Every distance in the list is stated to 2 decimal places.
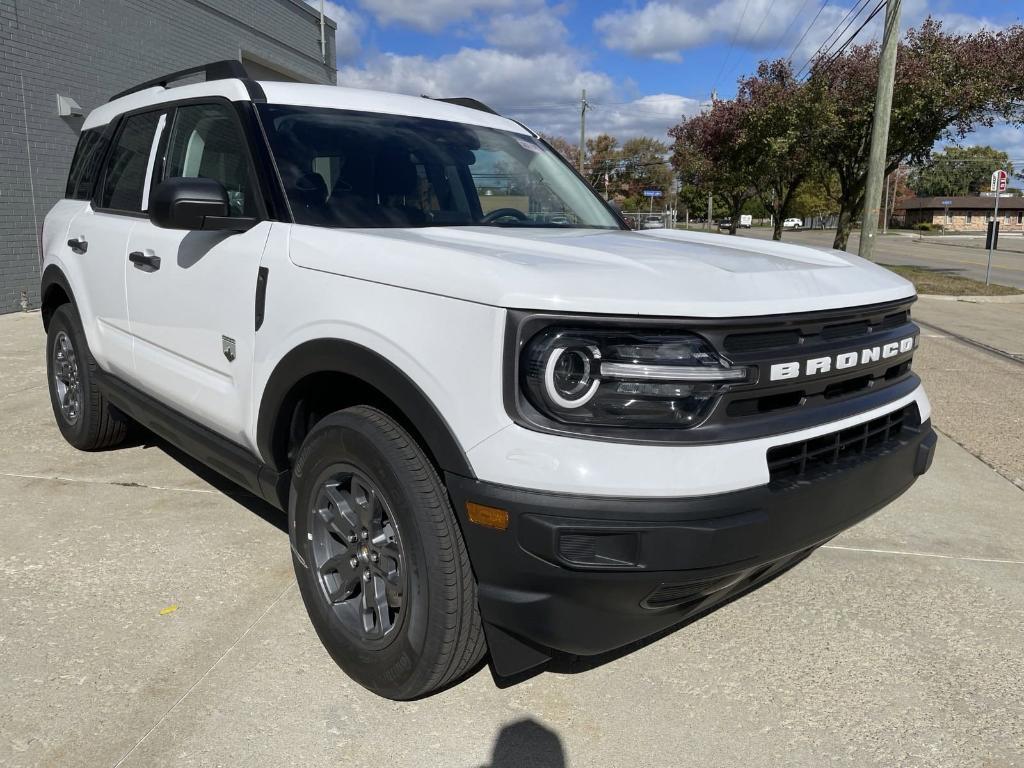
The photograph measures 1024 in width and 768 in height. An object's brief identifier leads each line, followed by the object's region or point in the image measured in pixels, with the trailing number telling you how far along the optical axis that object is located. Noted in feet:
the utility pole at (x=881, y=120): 41.39
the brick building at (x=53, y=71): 34.12
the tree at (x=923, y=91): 54.39
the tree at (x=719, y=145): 75.81
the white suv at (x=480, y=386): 6.50
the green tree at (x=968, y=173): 375.25
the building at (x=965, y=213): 340.80
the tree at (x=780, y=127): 60.59
